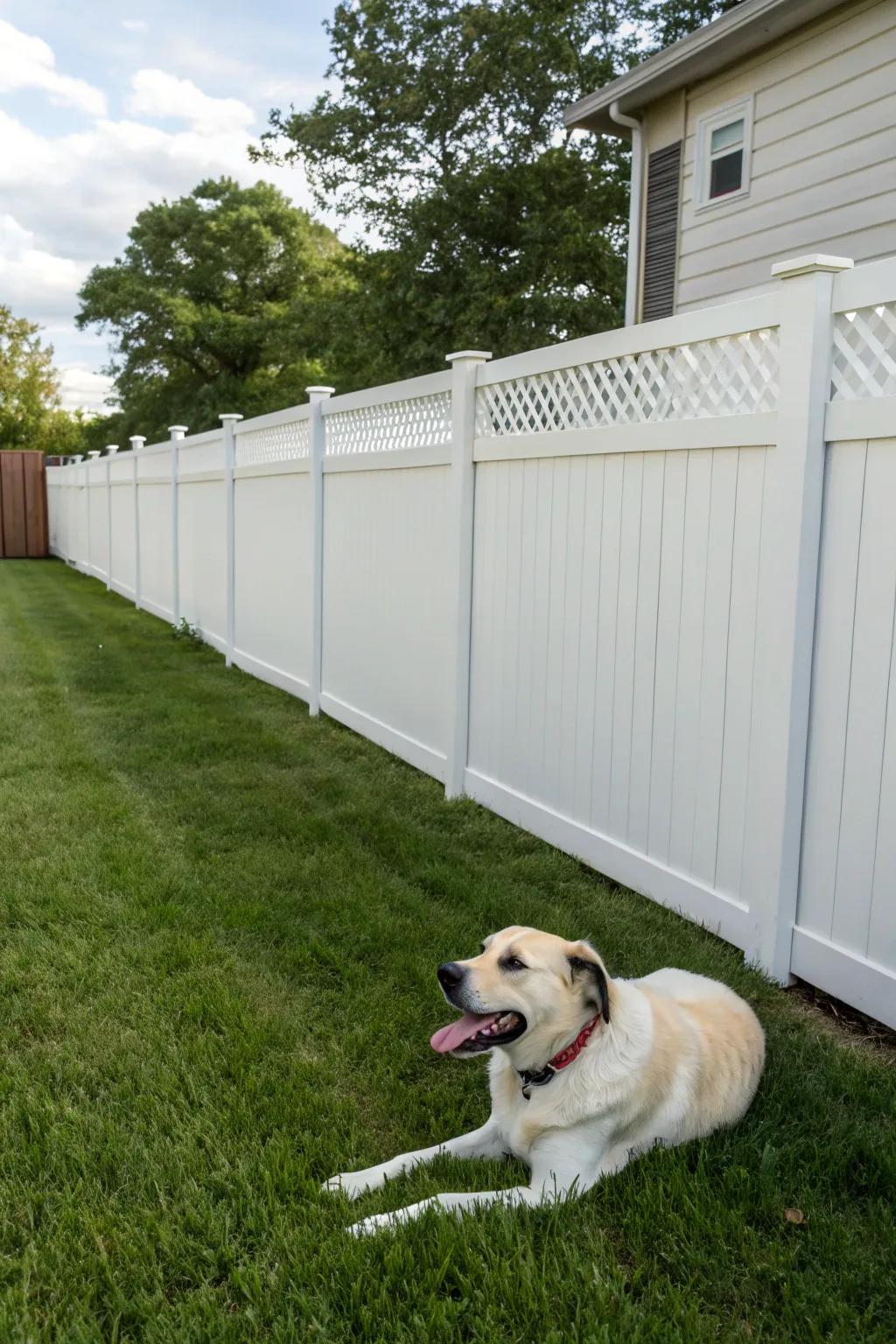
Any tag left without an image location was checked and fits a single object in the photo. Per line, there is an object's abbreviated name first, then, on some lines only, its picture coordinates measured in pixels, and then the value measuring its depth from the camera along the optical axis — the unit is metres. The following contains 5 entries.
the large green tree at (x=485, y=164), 19.38
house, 6.93
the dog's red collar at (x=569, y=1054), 2.39
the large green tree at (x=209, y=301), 33.75
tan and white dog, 2.33
